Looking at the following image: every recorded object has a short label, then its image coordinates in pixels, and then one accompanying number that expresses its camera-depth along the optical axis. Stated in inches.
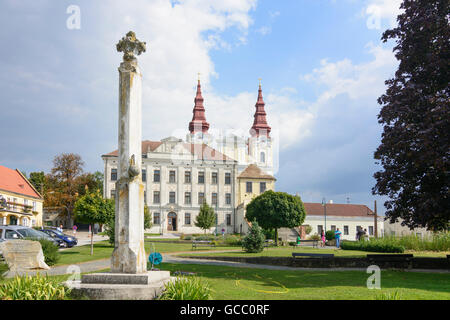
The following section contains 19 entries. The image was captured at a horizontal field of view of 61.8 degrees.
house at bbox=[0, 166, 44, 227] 1728.6
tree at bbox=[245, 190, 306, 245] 1364.4
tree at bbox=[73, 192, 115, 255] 933.2
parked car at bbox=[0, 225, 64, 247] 764.9
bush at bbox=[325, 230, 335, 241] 1610.5
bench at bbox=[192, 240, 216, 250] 1141.2
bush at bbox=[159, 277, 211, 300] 264.7
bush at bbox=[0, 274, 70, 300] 262.4
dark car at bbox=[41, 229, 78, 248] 1088.2
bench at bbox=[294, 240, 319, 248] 1330.8
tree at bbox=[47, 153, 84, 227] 2477.9
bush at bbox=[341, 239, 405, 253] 899.1
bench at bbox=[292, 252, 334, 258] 662.5
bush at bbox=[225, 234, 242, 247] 1240.5
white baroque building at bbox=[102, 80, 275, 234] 2257.6
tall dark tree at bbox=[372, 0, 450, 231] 496.1
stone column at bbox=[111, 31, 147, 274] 314.8
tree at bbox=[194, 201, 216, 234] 1792.6
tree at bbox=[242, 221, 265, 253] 914.1
